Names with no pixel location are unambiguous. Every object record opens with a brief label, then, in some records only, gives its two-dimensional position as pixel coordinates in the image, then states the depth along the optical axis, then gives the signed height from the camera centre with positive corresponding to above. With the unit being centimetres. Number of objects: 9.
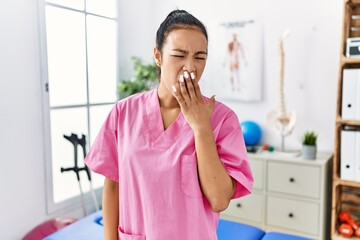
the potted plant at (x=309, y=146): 222 -34
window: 225 +14
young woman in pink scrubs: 85 -16
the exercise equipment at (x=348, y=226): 206 -82
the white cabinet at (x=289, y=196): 218 -68
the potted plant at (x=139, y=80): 268 +12
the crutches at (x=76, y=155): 218 -39
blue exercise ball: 256 -28
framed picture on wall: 264 +28
